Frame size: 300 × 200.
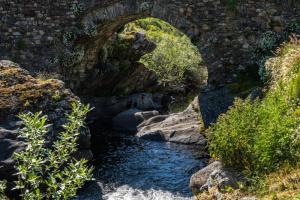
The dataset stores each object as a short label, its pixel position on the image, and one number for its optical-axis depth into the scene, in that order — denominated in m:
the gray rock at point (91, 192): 14.94
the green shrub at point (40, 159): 6.54
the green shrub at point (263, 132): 11.48
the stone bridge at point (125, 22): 20.67
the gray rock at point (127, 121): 27.42
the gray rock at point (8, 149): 13.90
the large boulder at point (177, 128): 22.48
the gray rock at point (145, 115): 27.97
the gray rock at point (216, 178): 12.12
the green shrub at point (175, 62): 40.41
